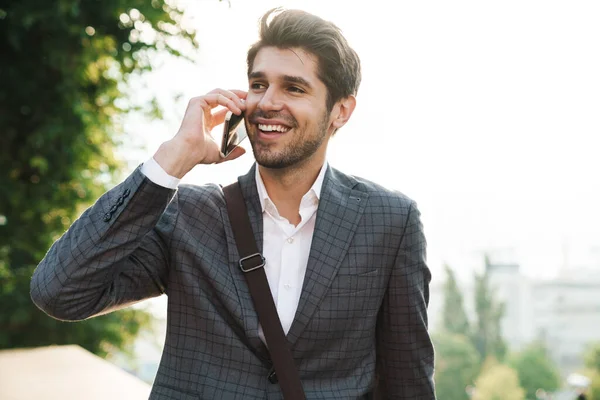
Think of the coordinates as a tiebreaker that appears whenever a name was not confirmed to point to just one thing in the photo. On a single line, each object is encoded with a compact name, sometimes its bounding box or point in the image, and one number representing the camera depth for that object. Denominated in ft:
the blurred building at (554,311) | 156.25
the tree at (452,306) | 128.67
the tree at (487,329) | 134.21
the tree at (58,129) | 12.73
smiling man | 5.39
